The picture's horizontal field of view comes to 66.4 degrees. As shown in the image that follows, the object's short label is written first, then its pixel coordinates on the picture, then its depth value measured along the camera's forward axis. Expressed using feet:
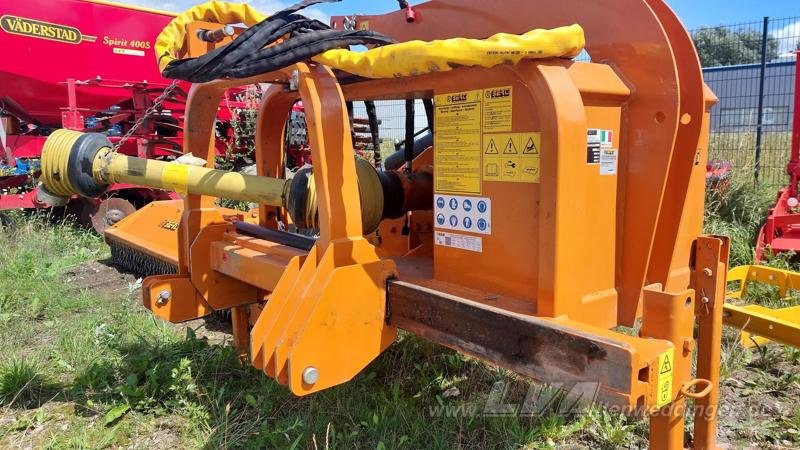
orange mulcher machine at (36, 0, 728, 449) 5.24
